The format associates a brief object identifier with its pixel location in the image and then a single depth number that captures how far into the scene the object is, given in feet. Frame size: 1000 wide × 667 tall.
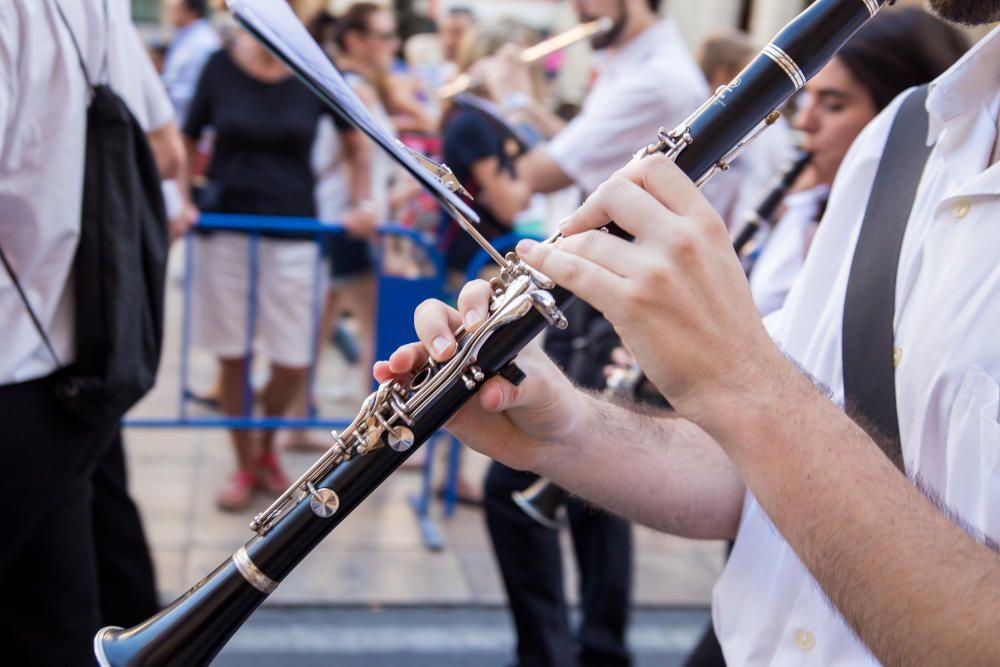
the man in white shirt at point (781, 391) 3.51
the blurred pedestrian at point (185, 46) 17.34
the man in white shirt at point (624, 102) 11.48
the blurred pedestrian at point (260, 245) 13.12
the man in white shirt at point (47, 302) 5.87
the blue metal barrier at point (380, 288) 13.06
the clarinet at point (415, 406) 4.02
